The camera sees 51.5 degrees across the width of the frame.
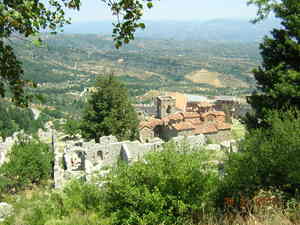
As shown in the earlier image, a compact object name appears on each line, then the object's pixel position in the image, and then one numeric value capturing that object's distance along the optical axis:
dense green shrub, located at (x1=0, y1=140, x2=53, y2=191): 21.64
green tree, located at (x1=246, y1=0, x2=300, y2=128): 13.67
